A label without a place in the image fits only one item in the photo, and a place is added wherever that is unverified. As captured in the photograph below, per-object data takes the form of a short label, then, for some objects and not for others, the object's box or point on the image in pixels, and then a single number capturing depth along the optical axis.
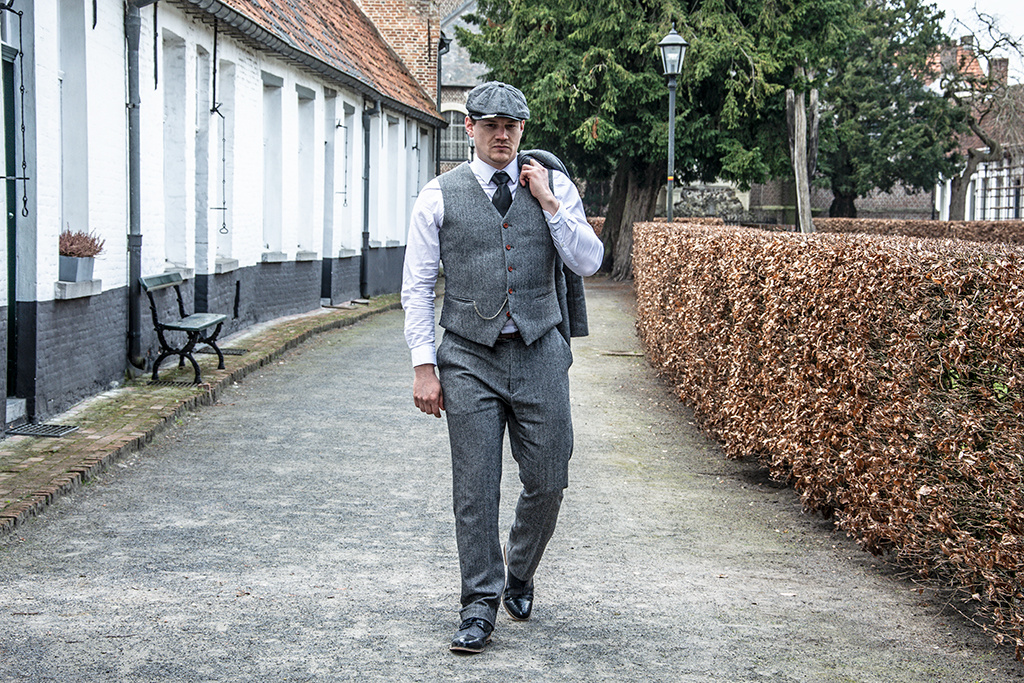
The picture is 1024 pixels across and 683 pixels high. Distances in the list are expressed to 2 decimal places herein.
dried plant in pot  9.46
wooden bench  10.83
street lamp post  19.06
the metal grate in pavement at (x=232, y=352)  13.20
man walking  4.49
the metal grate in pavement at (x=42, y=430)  8.18
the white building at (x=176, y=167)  8.73
